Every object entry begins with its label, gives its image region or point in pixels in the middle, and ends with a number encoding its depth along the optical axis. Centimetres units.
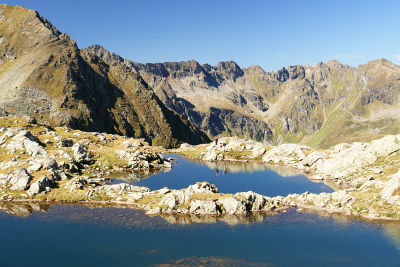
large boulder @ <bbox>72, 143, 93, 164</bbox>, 15101
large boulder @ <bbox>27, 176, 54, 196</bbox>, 10381
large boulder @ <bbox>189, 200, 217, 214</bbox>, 9512
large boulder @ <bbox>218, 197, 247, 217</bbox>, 9569
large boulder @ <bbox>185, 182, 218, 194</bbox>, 10508
